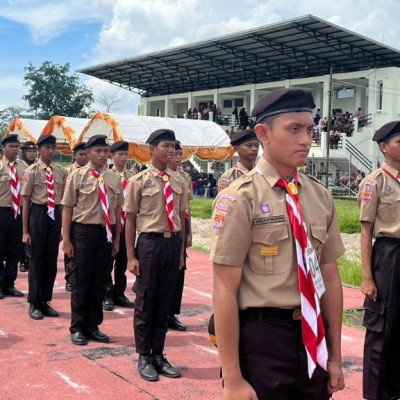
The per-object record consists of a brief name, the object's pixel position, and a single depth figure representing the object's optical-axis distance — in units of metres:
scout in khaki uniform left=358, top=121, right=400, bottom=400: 3.58
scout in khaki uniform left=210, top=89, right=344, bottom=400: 2.08
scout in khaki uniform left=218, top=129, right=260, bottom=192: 5.63
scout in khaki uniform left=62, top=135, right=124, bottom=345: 5.10
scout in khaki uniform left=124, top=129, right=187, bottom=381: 4.35
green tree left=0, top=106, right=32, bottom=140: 65.81
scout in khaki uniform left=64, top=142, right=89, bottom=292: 7.00
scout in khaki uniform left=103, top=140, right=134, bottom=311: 6.62
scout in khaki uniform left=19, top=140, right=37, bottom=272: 7.91
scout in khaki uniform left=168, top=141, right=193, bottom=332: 5.62
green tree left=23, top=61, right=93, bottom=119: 55.97
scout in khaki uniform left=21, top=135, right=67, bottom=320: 6.04
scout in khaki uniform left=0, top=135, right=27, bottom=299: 6.99
